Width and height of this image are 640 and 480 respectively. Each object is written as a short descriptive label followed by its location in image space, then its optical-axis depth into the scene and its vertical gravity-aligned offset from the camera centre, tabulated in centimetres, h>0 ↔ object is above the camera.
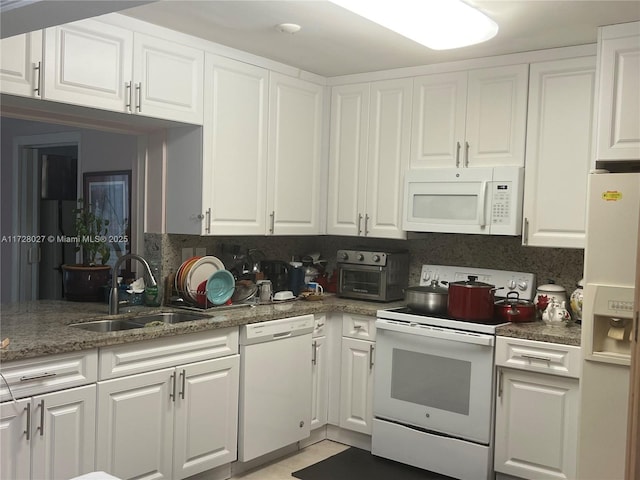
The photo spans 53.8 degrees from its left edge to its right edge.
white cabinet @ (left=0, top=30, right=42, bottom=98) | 257 +59
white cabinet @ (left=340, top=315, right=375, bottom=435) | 380 -99
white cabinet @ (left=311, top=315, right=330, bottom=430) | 386 -98
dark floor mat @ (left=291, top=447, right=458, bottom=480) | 346 -142
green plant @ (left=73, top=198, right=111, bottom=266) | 352 -15
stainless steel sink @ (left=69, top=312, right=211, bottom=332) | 306 -57
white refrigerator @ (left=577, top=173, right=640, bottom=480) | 276 -43
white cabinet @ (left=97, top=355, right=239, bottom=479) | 275 -99
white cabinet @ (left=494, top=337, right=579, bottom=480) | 309 -94
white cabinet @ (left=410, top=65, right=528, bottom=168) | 354 +61
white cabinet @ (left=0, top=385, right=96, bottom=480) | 238 -90
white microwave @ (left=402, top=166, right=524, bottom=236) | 351 +12
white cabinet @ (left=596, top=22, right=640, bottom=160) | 294 +63
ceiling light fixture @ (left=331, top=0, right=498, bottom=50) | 254 +86
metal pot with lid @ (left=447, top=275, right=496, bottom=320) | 338 -43
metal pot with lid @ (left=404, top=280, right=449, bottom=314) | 355 -45
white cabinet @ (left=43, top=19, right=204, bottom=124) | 277 +67
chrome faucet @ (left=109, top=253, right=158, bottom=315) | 316 -39
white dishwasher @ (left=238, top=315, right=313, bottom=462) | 338 -96
